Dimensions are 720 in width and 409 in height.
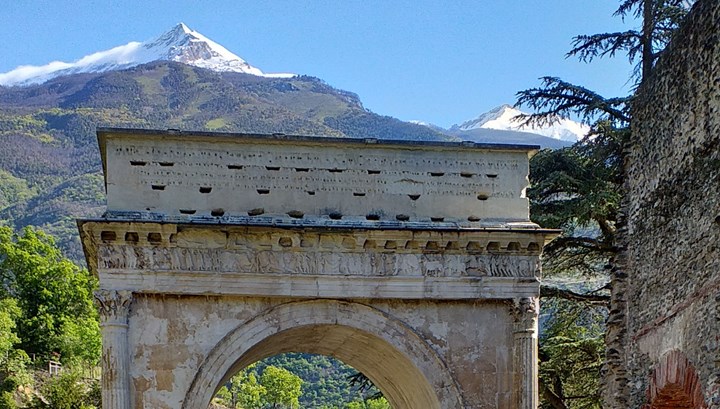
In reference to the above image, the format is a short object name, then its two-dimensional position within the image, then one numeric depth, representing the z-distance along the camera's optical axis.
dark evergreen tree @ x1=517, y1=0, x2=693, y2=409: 23.31
